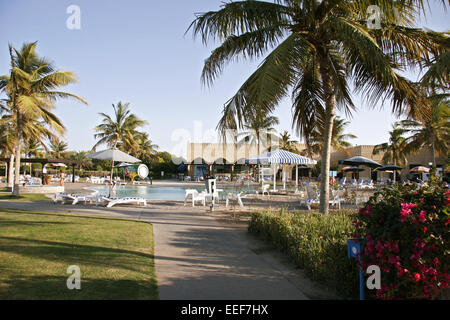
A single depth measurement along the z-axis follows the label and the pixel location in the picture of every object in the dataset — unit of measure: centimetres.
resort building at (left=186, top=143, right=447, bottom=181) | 3619
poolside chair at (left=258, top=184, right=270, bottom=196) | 1653
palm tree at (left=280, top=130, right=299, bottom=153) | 3947
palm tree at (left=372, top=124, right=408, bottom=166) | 3512
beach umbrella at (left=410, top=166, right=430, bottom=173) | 2594
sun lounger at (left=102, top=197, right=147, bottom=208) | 1200
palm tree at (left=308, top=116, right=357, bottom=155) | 3438
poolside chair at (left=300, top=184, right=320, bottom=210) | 1167
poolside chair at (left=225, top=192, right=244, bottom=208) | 1131
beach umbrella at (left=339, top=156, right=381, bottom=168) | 2095
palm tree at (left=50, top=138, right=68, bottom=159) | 5197
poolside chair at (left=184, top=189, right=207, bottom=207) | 1213
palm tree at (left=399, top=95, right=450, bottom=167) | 2515
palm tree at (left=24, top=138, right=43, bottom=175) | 4178
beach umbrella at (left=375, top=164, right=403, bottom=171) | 2561
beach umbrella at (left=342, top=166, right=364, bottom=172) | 2942
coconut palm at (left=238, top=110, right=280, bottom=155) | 3338
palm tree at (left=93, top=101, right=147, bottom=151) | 3472
